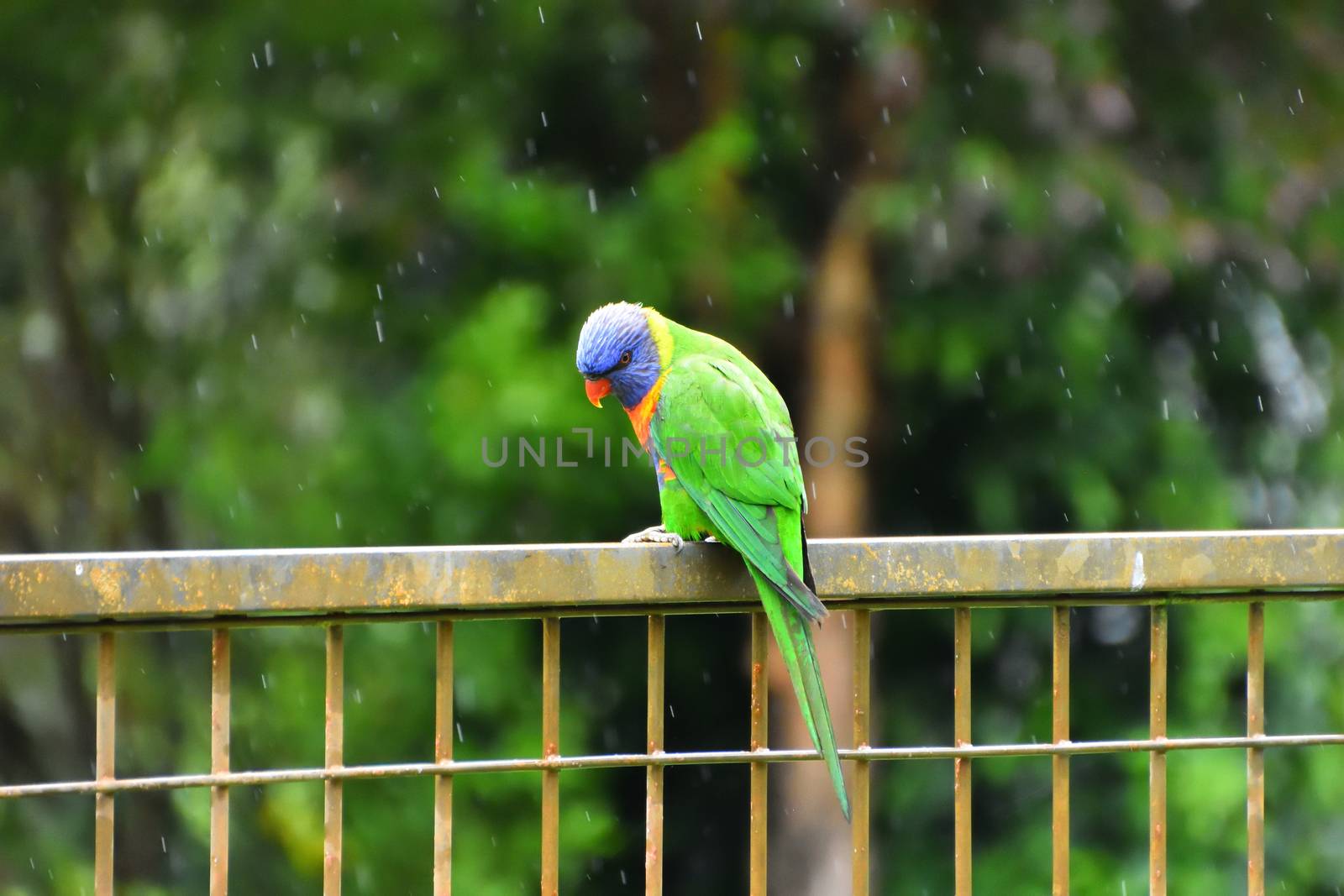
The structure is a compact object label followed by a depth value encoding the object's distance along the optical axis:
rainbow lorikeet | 4.38
